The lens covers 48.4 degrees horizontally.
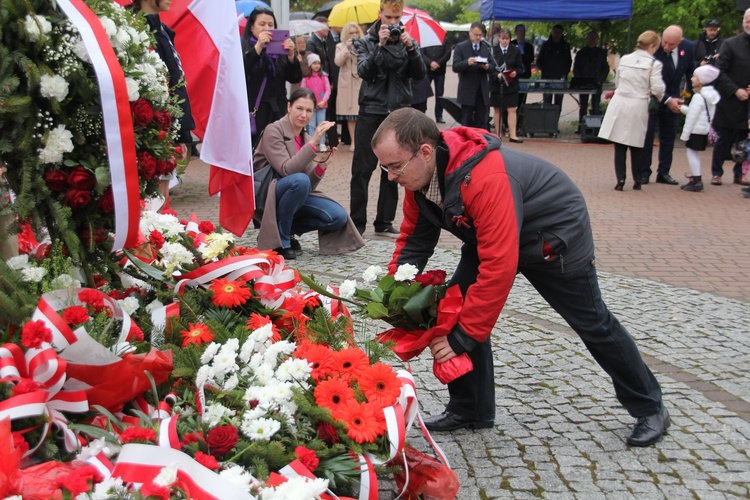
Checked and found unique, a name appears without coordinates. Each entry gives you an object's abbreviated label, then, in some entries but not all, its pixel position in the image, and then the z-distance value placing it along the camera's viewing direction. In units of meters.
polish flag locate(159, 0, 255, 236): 4.52
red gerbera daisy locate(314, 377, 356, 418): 3.03
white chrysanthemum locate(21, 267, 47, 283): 3.13
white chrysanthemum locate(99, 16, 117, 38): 3.00
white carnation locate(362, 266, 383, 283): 3.71
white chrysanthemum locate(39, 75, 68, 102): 2.88
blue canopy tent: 14.88
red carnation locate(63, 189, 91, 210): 3.04
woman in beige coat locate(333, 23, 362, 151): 12.73
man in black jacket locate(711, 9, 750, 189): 10.51
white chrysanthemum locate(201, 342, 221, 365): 3.12
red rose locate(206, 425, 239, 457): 2.72
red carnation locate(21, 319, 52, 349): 2.70
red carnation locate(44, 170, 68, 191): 3.01
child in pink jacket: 13.23
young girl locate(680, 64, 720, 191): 10.80
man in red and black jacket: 3.27
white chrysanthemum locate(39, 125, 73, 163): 2.95
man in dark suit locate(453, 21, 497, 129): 14.41
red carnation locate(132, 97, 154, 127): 3.14
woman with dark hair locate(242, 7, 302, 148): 8.73
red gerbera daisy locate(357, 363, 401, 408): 3.15
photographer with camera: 7.43
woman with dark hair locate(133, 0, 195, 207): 4.64
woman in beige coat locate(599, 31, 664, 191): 10.57
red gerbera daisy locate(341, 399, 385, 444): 2.95
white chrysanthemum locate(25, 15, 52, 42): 2.85
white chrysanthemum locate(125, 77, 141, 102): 3.05
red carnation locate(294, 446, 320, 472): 2.75
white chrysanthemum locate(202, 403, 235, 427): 2.86
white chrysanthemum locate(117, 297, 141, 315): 3.46
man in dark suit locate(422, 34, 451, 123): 16.67
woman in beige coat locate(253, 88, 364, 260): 6.86
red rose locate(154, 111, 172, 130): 3.25
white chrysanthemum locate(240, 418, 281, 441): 2.80
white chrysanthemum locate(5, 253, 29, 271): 3.24
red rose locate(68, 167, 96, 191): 3.03
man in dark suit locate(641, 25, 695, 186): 10.95
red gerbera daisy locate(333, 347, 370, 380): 3.23
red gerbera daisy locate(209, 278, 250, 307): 3.69
